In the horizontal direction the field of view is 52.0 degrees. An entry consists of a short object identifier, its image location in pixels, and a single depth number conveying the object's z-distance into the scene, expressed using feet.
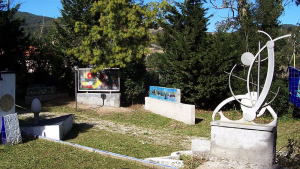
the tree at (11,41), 61.31
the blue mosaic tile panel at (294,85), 52.21
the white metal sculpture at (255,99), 22.59
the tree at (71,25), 68.18
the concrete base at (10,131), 30.30
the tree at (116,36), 61.52
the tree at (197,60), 61.57
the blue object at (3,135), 30.30
